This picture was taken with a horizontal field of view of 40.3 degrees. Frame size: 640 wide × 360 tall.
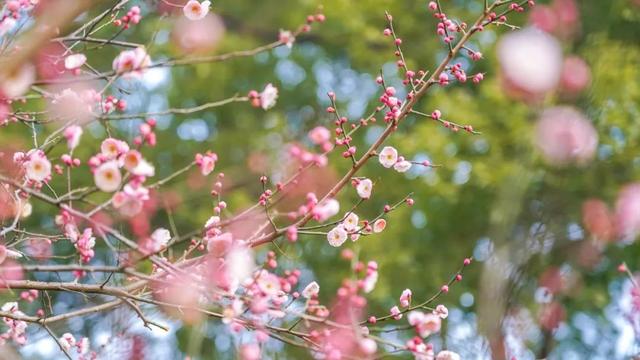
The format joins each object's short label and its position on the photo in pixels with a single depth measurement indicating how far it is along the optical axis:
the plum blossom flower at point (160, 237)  2.00
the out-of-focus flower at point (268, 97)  2.36
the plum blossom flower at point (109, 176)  1.93
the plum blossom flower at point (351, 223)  2.55
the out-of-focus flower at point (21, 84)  1.96
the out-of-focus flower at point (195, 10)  2.56
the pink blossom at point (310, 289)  2.32
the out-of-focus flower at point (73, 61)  2.39
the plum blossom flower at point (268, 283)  1.95
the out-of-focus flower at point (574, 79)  3.71
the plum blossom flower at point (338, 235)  2.54
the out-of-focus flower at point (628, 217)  3.50
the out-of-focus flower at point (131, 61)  2.09
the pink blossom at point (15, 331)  2.78
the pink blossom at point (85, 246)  2.39
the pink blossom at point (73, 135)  2.08
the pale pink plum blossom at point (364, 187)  2.54
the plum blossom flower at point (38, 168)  2.16
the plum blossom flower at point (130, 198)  1.88
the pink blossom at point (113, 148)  1.99
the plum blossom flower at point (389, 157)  2.67
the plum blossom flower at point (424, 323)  2.00
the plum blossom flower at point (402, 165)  2.66
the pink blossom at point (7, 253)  2.20
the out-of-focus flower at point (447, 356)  1.97
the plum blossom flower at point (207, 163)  2.32
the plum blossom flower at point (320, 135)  2.04
